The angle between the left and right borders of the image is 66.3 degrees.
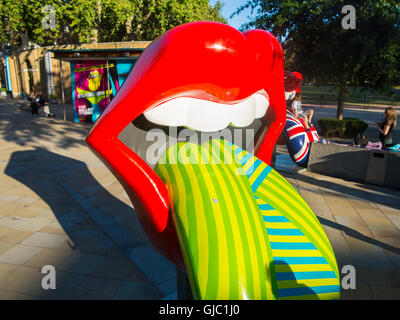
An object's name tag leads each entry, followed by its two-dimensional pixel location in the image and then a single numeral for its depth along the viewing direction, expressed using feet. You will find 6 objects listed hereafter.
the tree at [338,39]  35.04
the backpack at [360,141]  27.68
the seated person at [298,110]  25.43
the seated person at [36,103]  60.61
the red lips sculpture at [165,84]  5.91
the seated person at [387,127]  23.30
